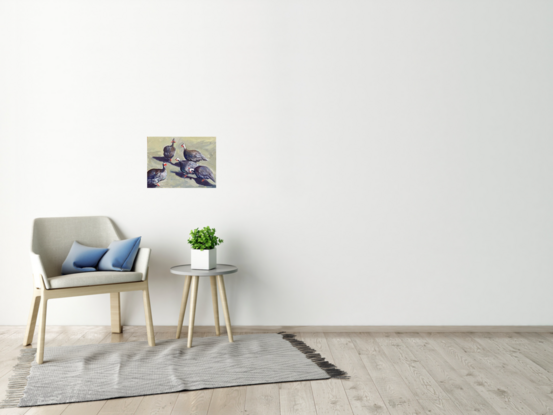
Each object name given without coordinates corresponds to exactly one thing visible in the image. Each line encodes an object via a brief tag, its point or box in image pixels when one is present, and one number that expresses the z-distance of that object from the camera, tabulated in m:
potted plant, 3.30
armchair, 2.96
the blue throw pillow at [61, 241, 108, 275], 3.31
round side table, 3.20
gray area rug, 2.50
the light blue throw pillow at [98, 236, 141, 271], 3.29
